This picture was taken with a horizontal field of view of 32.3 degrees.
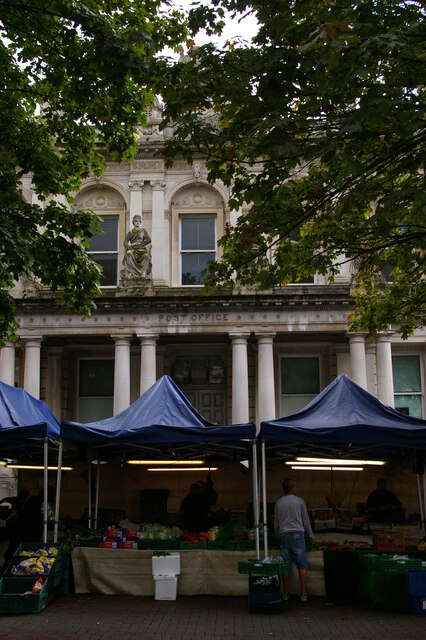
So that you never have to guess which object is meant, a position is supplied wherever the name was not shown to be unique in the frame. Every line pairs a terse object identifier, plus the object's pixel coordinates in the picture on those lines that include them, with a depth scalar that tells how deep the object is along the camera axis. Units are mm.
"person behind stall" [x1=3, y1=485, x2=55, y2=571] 14445
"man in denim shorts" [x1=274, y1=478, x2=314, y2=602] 12008
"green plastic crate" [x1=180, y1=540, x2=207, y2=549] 12664
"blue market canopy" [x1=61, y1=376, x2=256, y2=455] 12516
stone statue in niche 23312
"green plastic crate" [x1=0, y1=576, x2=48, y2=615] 10977
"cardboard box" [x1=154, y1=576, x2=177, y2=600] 12148
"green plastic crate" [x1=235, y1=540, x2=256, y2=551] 12602
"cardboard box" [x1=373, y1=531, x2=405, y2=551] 12555
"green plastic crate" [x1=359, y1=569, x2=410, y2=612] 11195
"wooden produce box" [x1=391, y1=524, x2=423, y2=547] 14070
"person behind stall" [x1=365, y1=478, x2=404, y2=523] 15125
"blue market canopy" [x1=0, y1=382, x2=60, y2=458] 12750
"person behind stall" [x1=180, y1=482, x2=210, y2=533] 15102
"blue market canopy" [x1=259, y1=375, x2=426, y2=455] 12273
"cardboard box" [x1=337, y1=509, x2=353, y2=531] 14797
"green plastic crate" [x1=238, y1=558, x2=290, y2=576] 11297
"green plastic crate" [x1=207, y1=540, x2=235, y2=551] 12586
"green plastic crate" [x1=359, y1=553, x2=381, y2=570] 11391
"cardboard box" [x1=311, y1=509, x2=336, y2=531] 14938
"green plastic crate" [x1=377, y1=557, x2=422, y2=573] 11195
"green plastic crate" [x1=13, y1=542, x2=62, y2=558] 12492
